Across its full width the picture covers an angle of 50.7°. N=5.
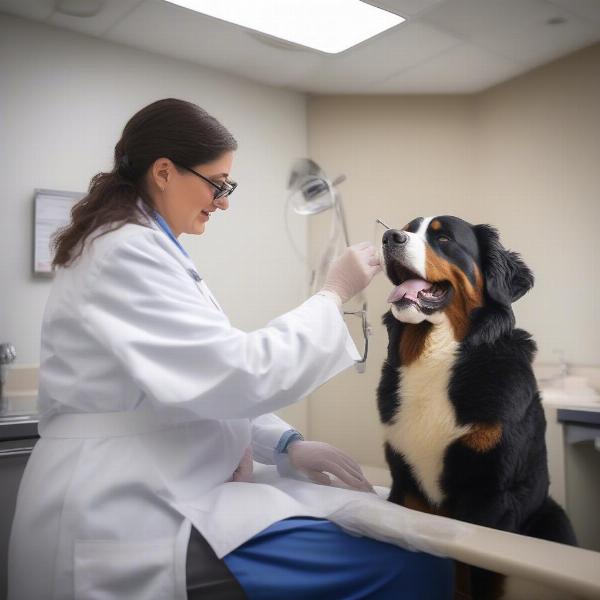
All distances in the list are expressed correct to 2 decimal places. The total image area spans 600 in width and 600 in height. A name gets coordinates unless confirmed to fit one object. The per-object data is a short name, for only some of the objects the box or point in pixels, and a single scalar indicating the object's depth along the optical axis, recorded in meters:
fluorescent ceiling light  2.32
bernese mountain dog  1.03
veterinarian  0.97
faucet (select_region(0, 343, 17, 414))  2.32
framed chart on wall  2.55
